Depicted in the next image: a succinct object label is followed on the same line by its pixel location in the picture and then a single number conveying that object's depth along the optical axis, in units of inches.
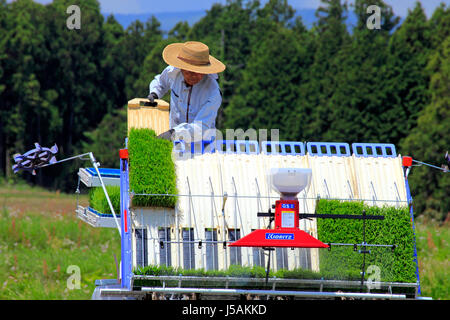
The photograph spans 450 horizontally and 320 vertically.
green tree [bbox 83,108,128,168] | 1630.2
